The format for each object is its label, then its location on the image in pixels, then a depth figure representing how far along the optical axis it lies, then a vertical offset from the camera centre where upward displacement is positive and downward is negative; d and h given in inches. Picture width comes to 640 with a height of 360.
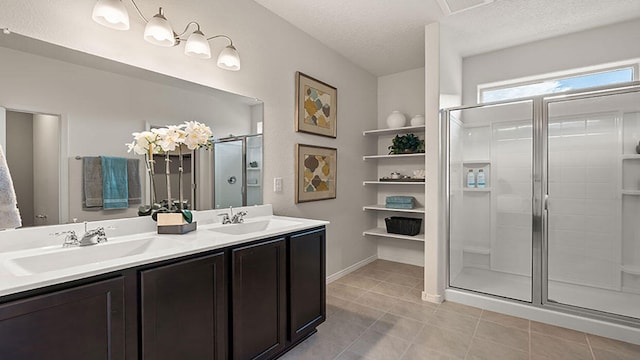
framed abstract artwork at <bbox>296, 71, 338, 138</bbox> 115.6 +29.5
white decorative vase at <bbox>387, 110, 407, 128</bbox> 149.9 +28.9
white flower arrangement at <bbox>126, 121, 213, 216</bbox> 68.2 +8.7
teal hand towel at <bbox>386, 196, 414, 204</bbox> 148.0 -11.2
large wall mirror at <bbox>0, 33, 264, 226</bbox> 54.8 +13.6
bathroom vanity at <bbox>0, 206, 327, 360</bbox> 39.5 -20.3
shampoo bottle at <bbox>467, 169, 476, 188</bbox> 123.6 -1.0
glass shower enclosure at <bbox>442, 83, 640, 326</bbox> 97.7 -8.3
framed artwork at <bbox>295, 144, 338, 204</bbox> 116.1 +2.3
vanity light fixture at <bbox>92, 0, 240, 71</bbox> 59.0 +33.1
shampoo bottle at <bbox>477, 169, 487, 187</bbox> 122.2 -1.2
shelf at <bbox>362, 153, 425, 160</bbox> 138.2 +10.5
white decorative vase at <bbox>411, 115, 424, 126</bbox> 144.2 +27.5
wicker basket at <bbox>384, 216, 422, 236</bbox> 144.9 -23.7
